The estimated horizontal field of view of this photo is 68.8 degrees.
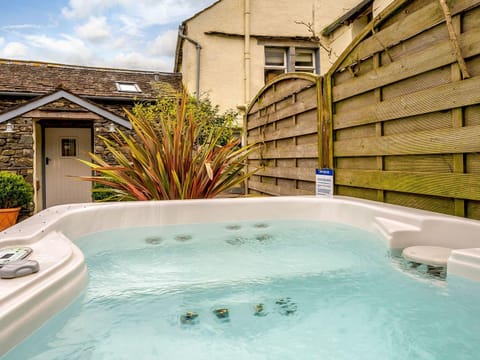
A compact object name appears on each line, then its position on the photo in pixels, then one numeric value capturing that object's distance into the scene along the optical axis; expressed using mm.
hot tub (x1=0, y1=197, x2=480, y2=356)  817
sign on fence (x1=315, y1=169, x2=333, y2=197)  2633
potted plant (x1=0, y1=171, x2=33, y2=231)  4055
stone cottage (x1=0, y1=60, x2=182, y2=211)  5230
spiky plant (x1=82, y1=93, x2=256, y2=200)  2395
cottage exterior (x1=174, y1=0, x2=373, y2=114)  6270
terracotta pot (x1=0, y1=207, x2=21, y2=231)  4008
